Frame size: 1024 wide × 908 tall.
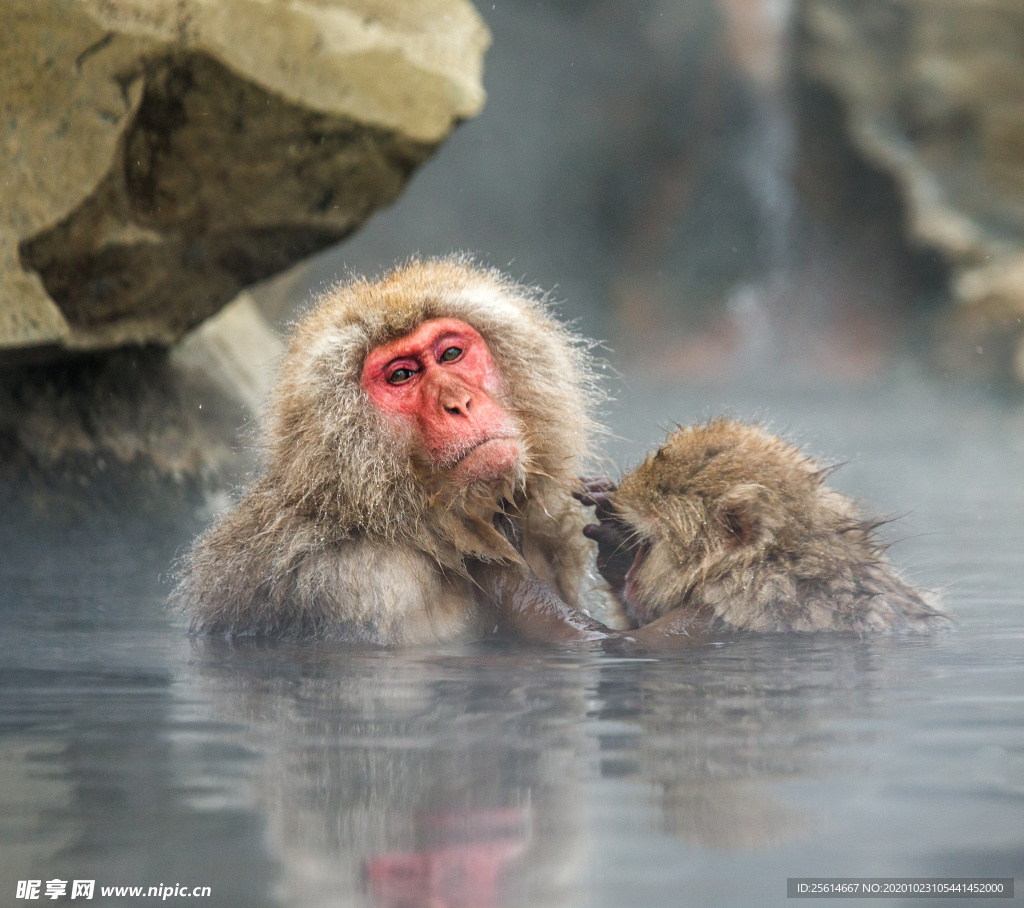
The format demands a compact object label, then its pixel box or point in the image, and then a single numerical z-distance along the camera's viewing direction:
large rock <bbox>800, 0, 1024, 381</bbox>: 11.39
